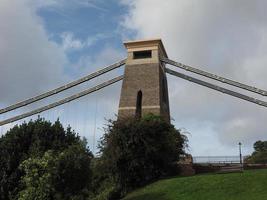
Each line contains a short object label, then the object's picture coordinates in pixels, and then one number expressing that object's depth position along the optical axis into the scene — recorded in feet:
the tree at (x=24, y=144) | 74.64
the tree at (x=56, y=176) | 65.30
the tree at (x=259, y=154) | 148.58
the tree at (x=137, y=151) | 75.82
